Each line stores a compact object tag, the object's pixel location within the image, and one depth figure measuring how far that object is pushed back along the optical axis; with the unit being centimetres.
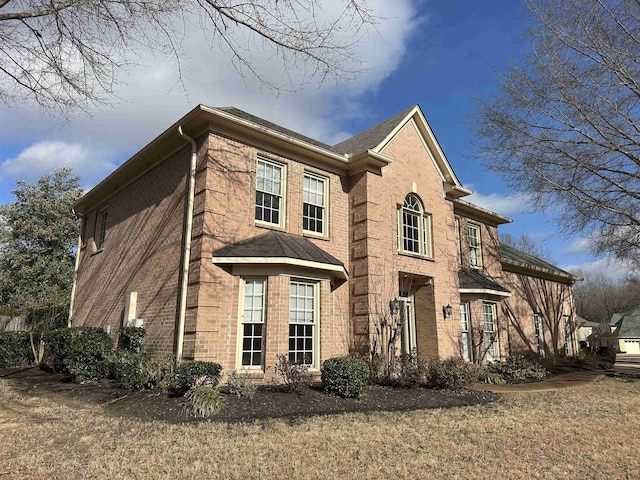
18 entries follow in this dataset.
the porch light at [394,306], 1180
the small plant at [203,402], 716
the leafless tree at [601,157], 1217
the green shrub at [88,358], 1057
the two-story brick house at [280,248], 1005
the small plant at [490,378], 1304
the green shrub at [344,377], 896
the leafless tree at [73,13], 591
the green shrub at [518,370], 1398
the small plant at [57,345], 1211
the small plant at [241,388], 821
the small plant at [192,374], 824
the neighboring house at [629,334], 4566
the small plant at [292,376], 887
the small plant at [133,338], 1072
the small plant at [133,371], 880
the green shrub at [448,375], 1044
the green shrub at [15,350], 1447
